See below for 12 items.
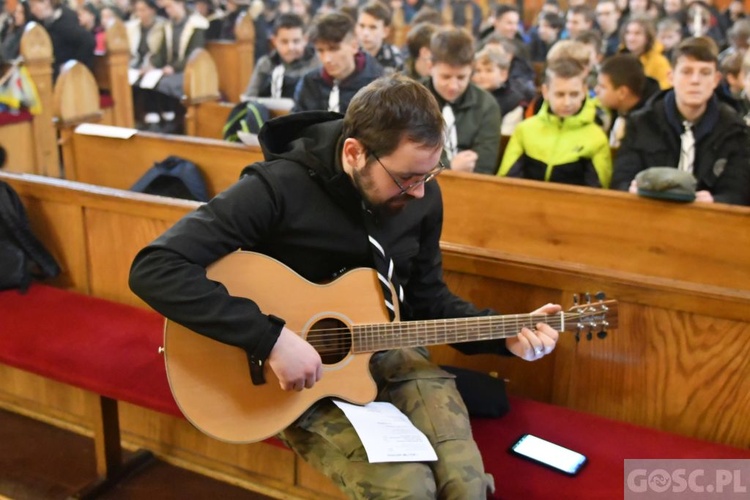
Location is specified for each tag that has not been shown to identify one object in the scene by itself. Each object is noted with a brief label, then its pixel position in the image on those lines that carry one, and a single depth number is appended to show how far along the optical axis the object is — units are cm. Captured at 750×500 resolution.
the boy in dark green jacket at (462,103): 353
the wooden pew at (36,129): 542
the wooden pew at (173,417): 198
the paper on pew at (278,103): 432
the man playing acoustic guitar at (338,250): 166
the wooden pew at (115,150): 330
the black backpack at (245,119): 396
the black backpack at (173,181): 324
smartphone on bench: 180
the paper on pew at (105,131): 342
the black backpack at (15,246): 265
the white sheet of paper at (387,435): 163
